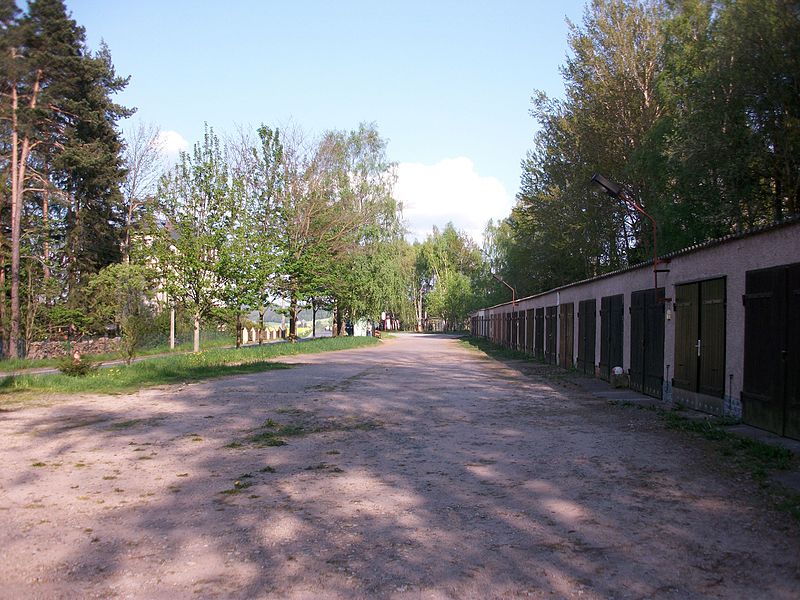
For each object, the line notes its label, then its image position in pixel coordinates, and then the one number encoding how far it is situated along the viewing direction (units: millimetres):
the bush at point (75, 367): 16172
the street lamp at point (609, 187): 14633
